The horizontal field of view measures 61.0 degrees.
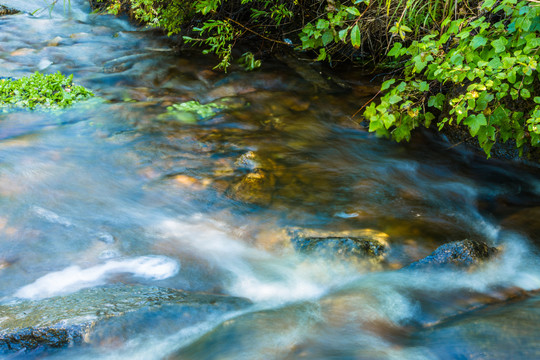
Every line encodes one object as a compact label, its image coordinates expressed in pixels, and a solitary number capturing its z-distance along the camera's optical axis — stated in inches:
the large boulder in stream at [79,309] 80.0
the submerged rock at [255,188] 137.1
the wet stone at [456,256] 109.1
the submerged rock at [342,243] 111.9
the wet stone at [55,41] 285.4
